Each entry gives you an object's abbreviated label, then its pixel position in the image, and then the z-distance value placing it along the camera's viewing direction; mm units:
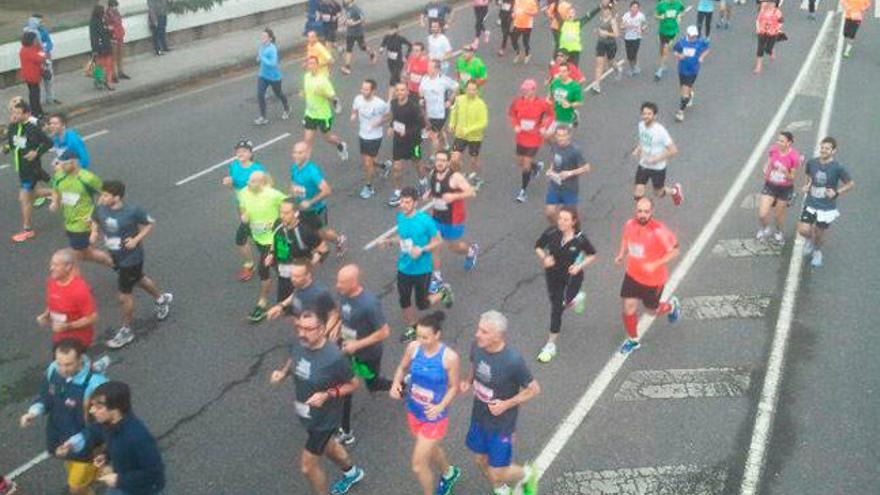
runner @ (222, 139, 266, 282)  9409
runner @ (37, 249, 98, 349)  7035
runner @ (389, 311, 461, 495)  5934
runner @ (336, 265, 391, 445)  6797
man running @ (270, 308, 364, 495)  5867
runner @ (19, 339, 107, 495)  5742
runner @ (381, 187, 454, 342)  8211
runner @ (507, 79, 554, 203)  11789
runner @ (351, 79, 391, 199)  11906
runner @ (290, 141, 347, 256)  9453
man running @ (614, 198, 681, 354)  8055
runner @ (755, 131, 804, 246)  10516
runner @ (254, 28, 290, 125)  15117
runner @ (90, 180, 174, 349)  8320
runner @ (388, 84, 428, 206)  11734
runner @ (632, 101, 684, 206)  11195
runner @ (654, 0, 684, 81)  18406
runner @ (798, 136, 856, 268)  10029
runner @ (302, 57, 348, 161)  13023
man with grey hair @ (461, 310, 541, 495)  5898
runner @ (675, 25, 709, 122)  15531
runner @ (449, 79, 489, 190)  12055
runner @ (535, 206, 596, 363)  7871
